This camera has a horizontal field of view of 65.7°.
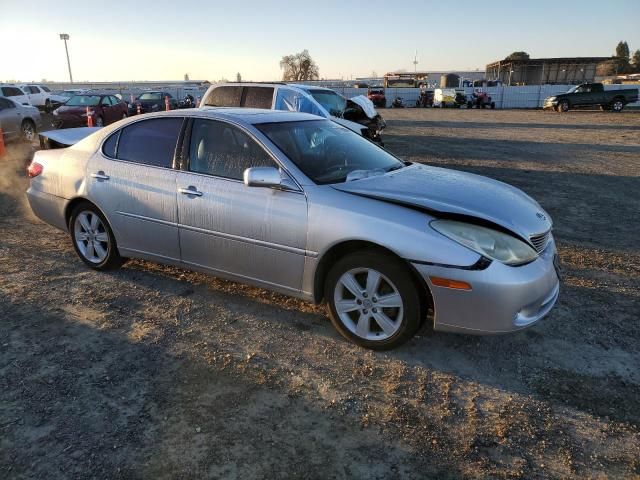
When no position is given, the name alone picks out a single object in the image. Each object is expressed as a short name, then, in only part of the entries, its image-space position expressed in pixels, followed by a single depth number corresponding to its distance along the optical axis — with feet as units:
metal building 211.61
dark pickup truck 99.25
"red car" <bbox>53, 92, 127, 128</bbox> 56.75
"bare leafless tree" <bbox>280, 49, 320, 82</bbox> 317.42
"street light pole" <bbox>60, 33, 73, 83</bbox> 231.96
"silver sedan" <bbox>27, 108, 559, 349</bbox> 10.00
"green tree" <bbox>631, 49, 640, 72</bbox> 307.78
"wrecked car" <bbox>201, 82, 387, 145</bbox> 34.86
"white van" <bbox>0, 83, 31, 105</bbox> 78.01
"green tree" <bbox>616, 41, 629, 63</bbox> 348.79
